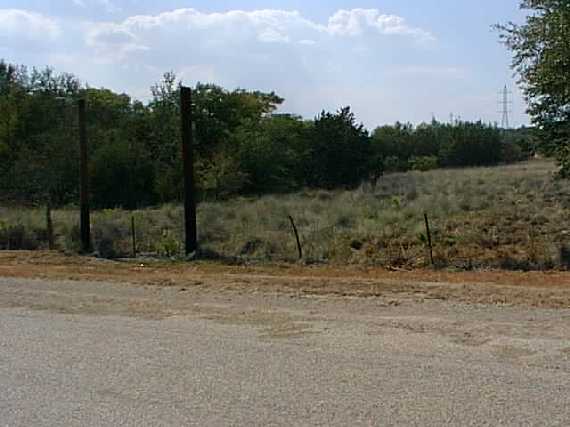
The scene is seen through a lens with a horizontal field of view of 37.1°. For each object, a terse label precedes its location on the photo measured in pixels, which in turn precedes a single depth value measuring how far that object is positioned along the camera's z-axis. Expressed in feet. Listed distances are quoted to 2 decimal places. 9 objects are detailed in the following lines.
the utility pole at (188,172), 75.31
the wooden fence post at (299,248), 69.46
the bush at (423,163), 321.52
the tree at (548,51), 61.57
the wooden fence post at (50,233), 84.69
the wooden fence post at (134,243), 77.10
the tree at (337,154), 189.16
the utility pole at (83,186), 82.99
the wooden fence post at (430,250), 63.12
